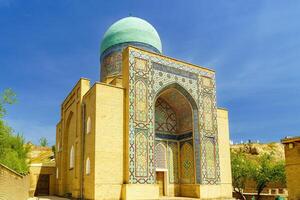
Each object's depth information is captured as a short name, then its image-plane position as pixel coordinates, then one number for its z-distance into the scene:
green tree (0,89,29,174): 10.89
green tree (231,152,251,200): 19.03
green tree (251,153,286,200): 18.53
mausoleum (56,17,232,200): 11.62
